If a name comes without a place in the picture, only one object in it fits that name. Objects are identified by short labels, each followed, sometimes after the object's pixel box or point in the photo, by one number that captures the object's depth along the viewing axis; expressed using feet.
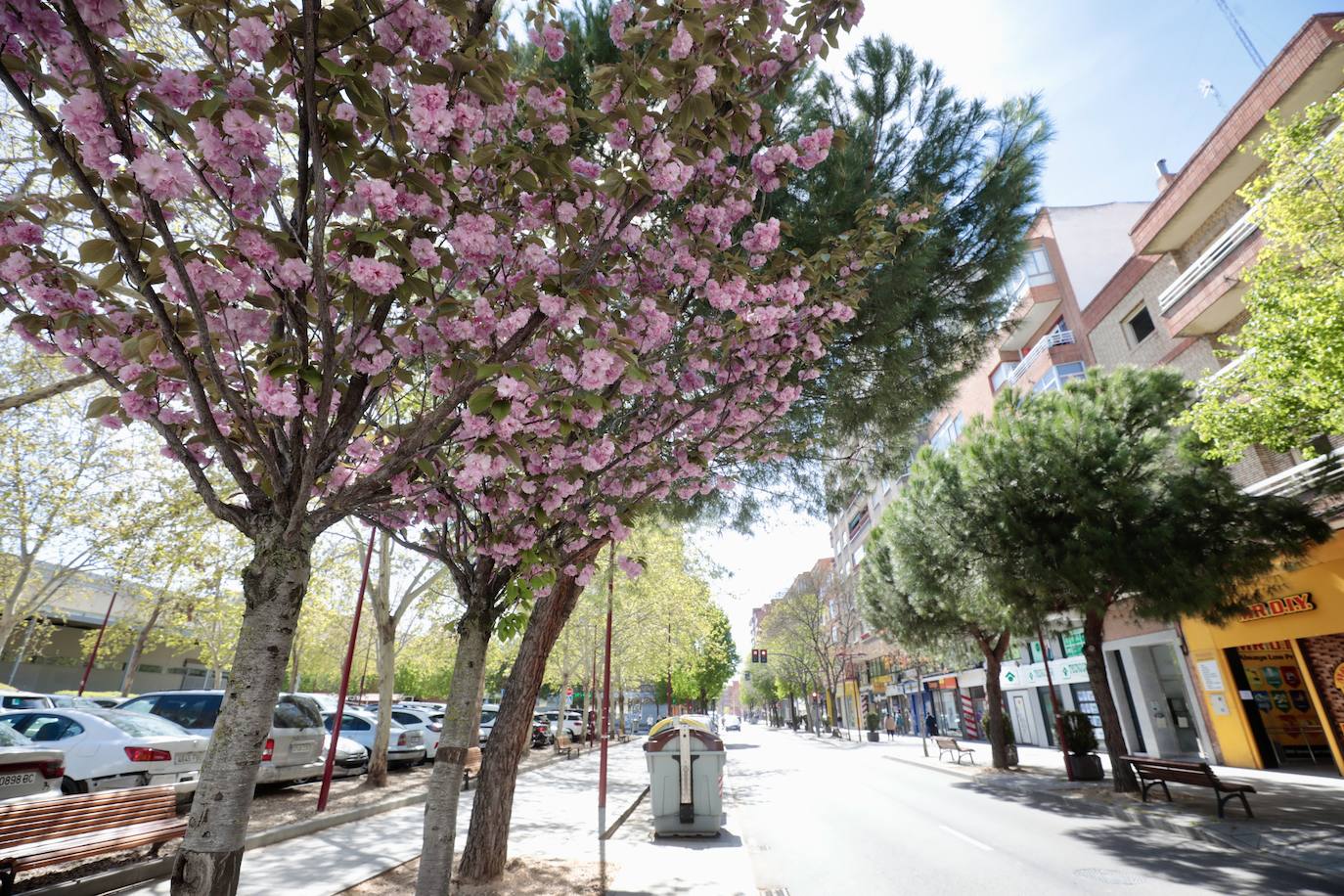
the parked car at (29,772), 20.92
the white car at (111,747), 27.78
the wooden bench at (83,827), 17.29
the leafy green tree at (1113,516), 37.17
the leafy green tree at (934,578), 46.32
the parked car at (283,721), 35.83
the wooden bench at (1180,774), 32.63
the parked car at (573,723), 113.28
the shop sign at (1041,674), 81.00
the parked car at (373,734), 55.67
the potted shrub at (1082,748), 50.49
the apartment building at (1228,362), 44.24
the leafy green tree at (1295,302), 26.73
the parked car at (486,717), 81.11
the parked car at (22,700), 49.88
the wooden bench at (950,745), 69.51
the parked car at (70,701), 53.52
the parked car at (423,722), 60.90
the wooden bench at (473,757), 33.38
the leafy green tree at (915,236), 21.30
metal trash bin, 32.30
